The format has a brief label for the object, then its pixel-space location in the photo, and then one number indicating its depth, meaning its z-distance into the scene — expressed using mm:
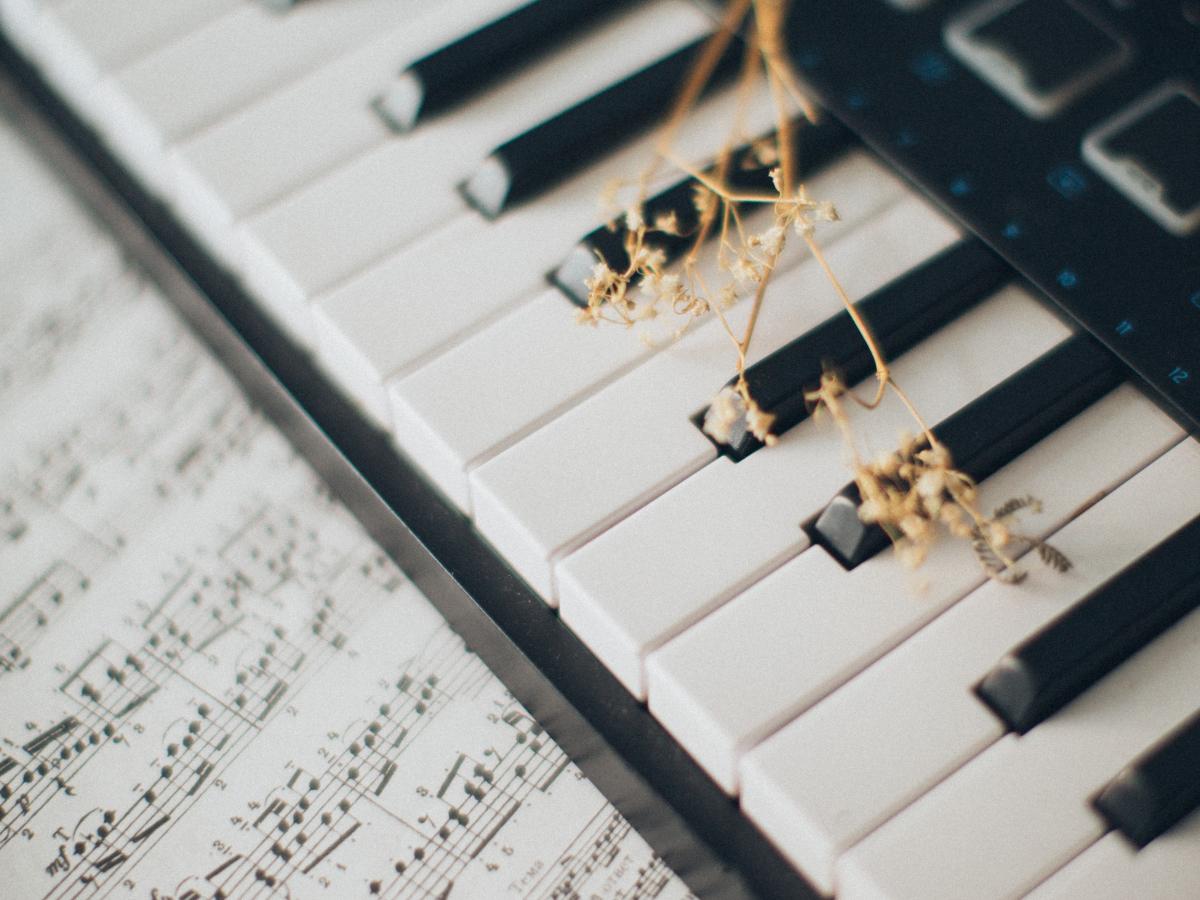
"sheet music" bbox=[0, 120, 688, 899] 556
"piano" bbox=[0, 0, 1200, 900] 510
